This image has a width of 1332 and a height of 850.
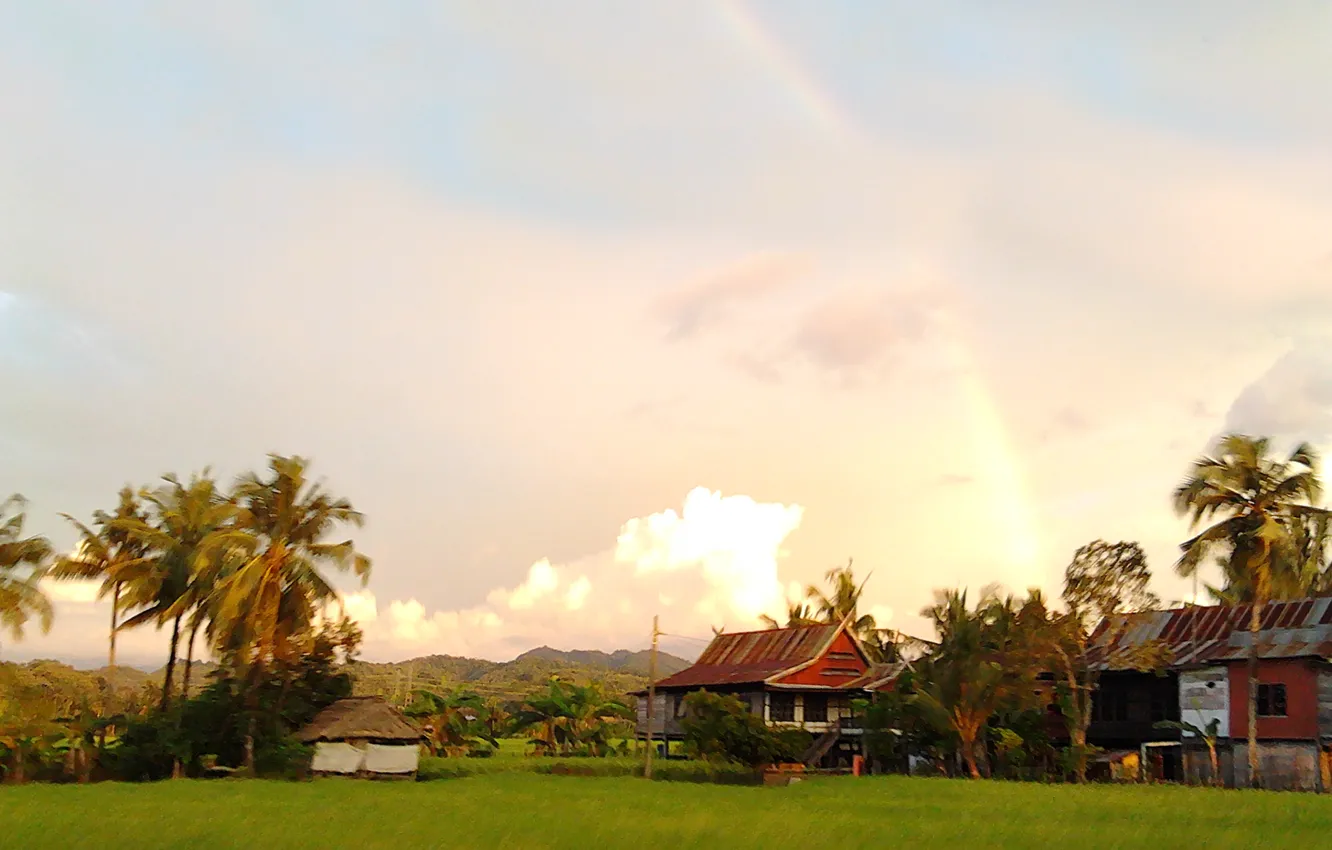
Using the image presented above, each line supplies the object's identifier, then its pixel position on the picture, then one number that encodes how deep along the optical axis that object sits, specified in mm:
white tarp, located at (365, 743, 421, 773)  38219
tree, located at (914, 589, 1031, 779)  37625
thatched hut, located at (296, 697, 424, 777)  37875
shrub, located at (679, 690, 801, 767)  41688
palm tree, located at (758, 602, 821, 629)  62525
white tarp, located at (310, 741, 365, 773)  37688
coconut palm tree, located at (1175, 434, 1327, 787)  35472
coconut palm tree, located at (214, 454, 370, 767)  38219
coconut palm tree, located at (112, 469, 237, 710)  39094
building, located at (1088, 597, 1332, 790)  35094
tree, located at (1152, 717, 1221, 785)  36531
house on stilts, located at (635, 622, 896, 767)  45031
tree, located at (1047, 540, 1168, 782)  38719
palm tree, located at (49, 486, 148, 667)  39031
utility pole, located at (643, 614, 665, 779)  38781
